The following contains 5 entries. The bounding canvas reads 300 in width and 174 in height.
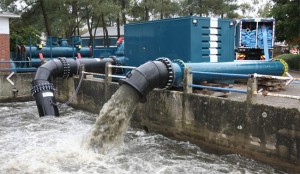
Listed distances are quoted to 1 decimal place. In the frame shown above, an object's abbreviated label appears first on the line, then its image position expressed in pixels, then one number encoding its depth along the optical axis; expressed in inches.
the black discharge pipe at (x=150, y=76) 357.7
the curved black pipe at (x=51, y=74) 478.3
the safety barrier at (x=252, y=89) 297.0
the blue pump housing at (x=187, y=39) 449.1
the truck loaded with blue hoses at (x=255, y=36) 658.2
